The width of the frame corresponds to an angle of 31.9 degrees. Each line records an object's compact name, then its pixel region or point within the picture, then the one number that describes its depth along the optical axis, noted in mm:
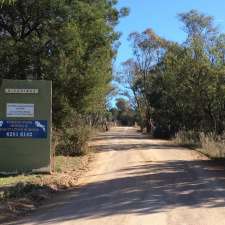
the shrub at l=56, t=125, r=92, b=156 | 19345
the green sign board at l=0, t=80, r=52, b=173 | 13368
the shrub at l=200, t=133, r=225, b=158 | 18823
